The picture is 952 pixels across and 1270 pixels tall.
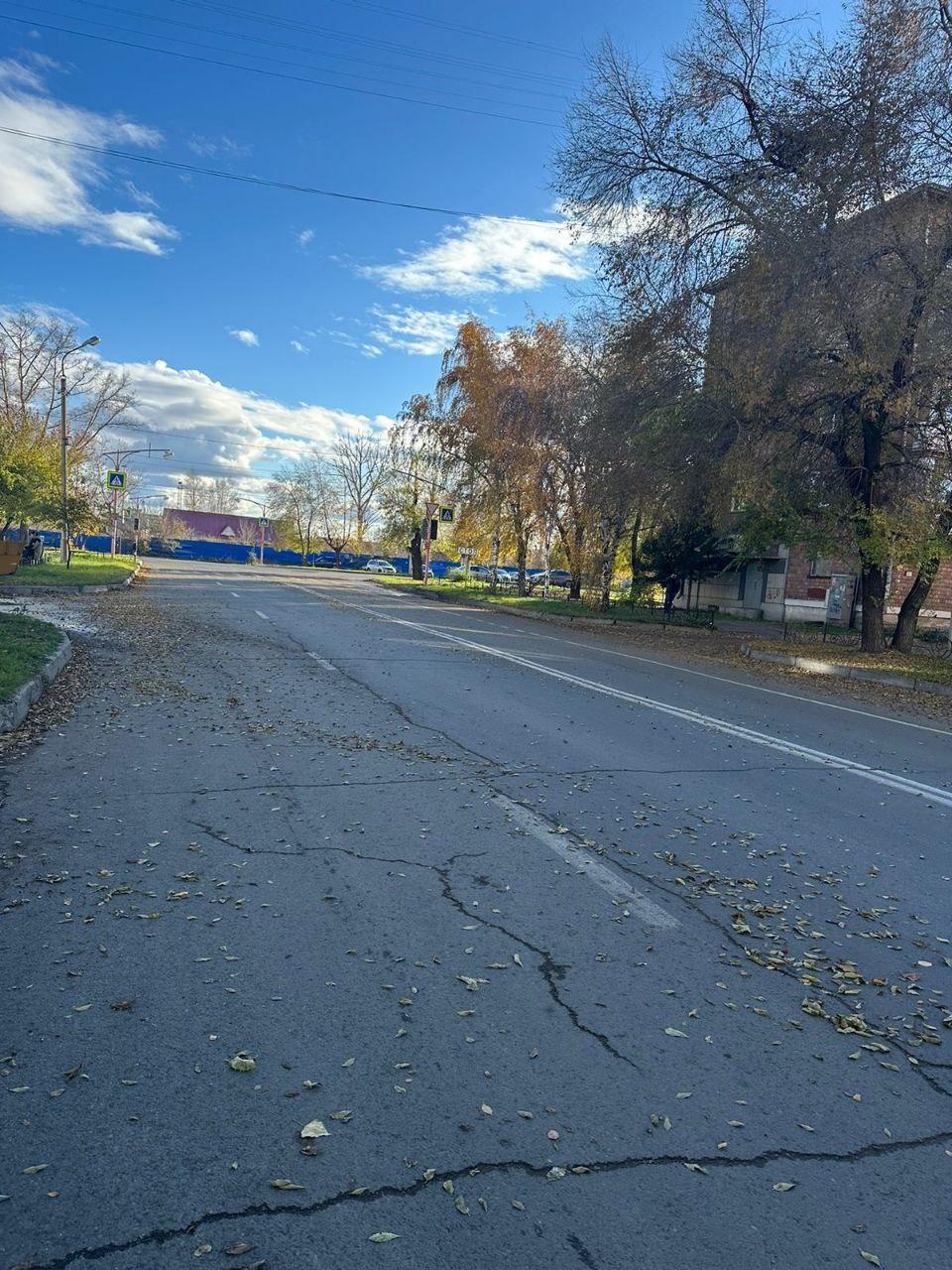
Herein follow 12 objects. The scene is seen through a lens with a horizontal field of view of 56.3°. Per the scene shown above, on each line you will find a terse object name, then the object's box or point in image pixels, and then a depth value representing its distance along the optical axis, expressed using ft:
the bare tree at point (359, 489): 318.45
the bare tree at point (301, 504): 326.85
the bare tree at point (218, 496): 422.00
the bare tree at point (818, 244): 49.73
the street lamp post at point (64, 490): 102.27
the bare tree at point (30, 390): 181.27
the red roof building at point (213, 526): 369.91
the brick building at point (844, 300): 49.29
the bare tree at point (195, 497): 417.75
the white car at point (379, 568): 281.54
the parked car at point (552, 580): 180.92
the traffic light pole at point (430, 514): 136.02
